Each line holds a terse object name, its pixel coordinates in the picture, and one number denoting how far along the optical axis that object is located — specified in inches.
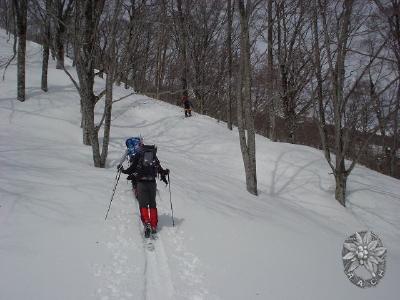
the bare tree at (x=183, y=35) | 952.3
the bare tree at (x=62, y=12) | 736.3
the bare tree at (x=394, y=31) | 450.0
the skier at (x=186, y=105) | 824.9
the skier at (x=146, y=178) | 277.1
